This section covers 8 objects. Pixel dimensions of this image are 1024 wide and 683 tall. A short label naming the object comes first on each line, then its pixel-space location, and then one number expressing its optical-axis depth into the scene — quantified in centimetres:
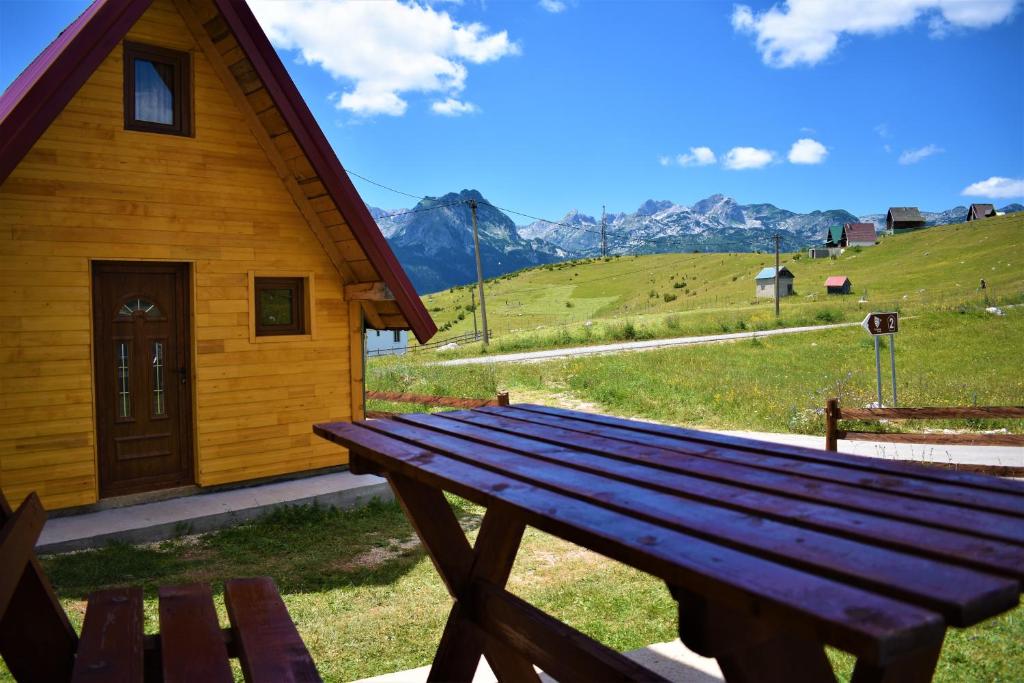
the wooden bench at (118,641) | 246
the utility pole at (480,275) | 3663
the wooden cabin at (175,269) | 755
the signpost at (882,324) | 1303
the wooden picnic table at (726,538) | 138
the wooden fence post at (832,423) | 905
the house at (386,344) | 6794
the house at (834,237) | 12971
